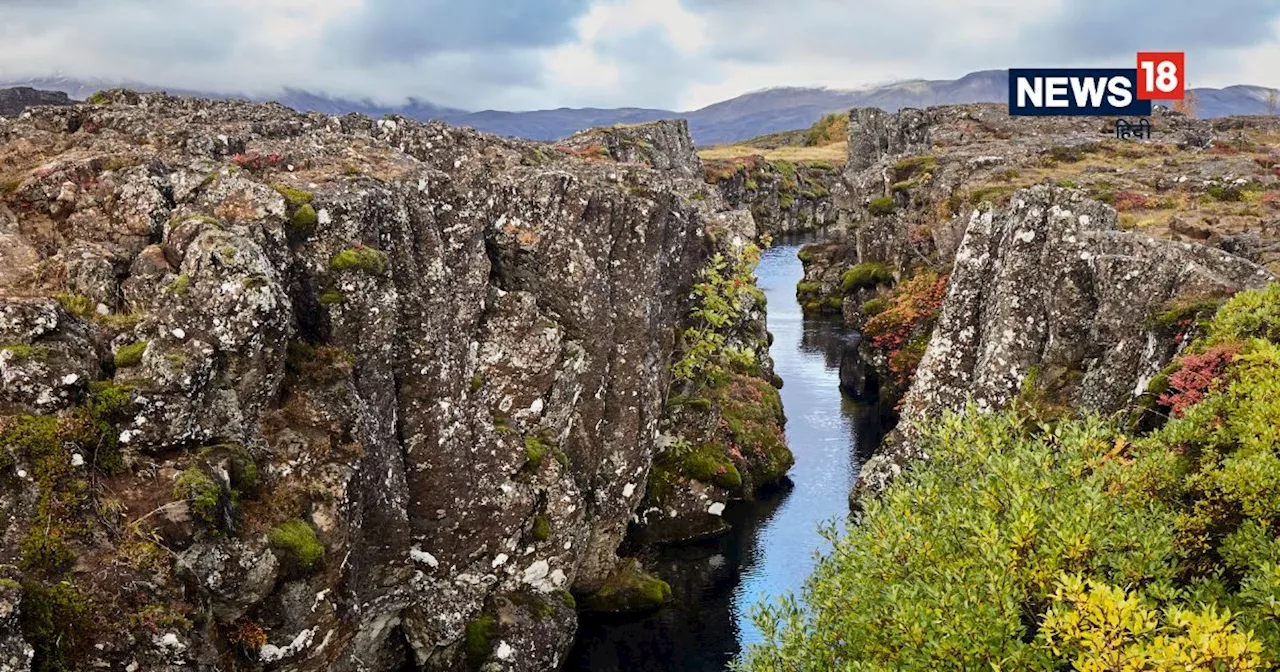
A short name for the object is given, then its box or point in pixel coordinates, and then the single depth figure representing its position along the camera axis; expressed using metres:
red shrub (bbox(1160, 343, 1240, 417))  27.70
